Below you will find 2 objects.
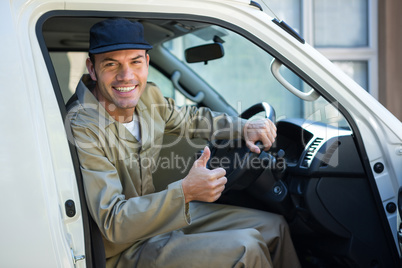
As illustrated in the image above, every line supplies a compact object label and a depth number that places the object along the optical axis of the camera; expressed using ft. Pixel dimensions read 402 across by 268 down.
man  5.22
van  4.56
